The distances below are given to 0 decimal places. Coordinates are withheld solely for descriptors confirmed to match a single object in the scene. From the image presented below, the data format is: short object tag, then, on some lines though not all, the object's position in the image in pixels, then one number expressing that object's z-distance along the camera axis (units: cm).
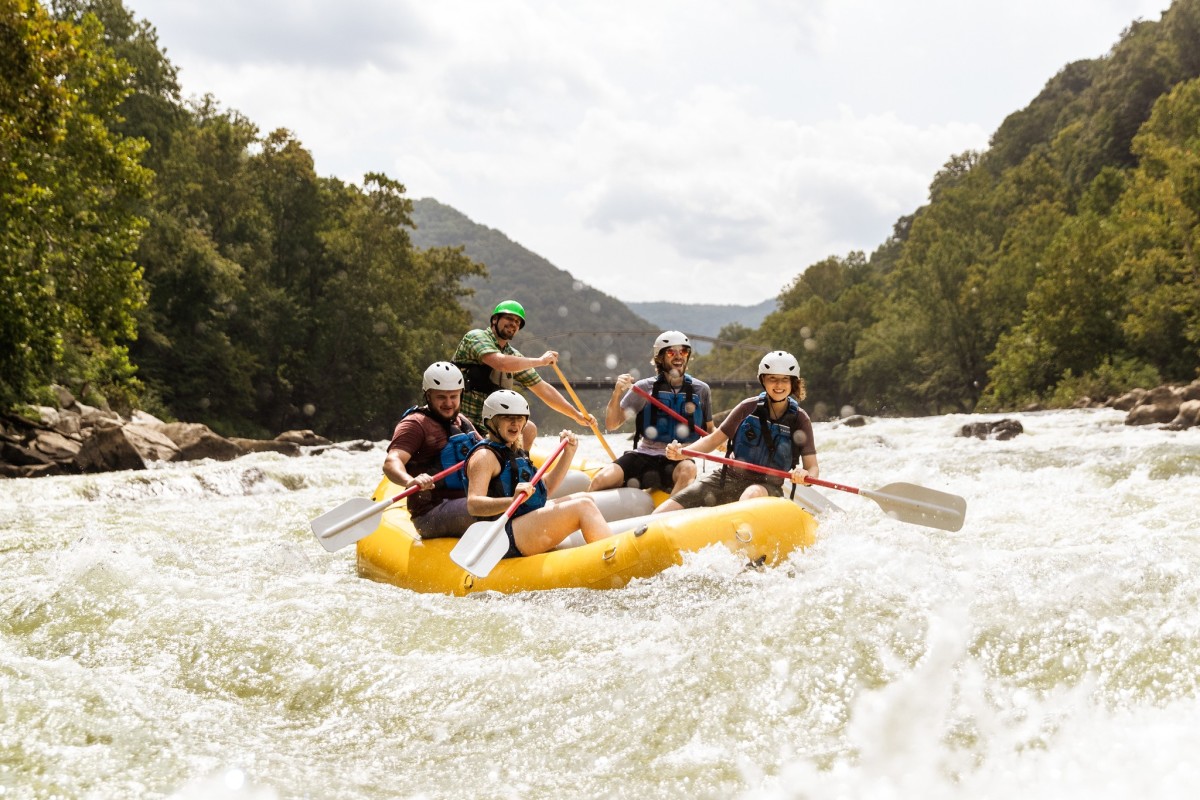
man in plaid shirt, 620
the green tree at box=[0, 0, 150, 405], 1111
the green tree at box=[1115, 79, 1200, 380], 2366
